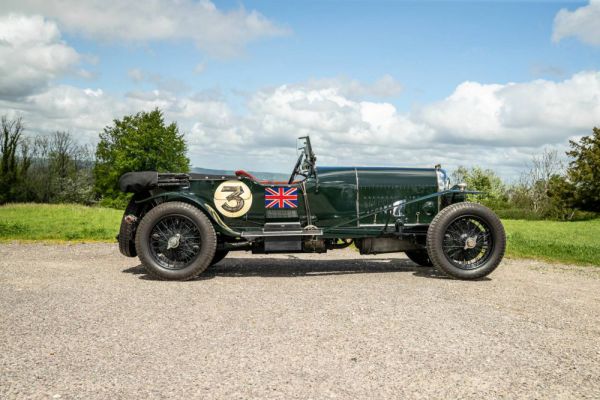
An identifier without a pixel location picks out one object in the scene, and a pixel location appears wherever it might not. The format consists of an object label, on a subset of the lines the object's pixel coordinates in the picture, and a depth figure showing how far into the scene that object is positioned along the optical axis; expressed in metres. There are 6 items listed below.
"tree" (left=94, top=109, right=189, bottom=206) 47.41
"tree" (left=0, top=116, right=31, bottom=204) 44.38
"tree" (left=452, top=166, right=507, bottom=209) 54.91
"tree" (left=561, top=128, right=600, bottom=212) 40.81
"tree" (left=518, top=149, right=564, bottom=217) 42.81
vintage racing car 6.89
